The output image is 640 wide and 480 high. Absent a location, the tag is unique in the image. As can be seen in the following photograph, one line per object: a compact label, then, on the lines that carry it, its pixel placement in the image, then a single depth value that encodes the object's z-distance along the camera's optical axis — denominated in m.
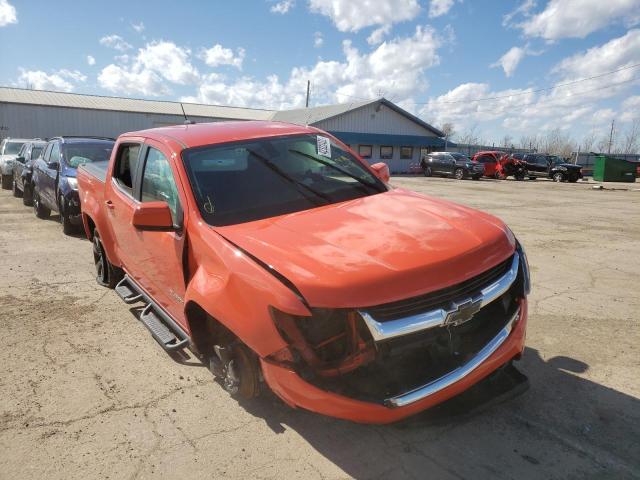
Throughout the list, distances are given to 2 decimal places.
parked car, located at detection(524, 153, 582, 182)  29.08
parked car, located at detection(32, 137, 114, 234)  8.27
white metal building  34.28
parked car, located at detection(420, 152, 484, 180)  29.08
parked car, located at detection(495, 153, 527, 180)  30.34
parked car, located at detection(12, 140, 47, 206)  12.02
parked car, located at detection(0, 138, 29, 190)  16.95
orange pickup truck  2.21
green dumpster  30.00
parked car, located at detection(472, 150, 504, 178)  30.91
